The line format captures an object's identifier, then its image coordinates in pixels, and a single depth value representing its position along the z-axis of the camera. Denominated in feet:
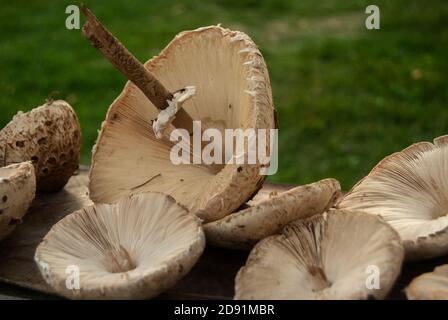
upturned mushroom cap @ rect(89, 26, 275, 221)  3.81
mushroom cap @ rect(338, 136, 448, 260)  3.74
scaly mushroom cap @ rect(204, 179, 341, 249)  3.58
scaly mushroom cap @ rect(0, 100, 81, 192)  4.11
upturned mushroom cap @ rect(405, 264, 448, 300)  3.38
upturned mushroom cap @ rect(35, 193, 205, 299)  3.46
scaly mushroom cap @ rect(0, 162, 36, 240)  3.74
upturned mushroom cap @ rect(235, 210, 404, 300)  3.41
